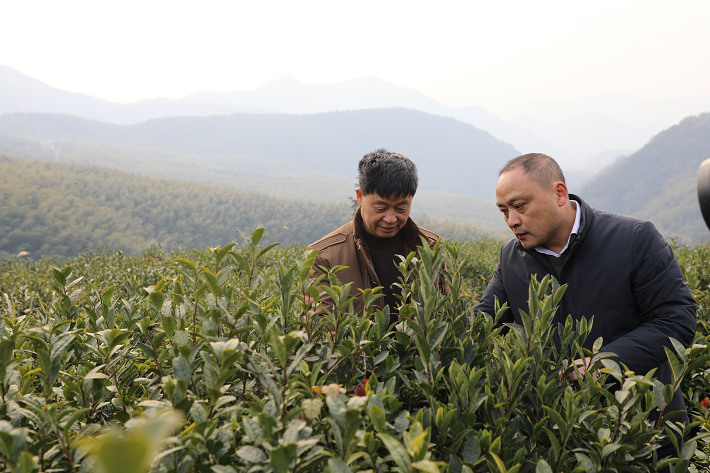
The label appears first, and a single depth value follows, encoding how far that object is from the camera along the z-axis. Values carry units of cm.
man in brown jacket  271
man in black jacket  209
